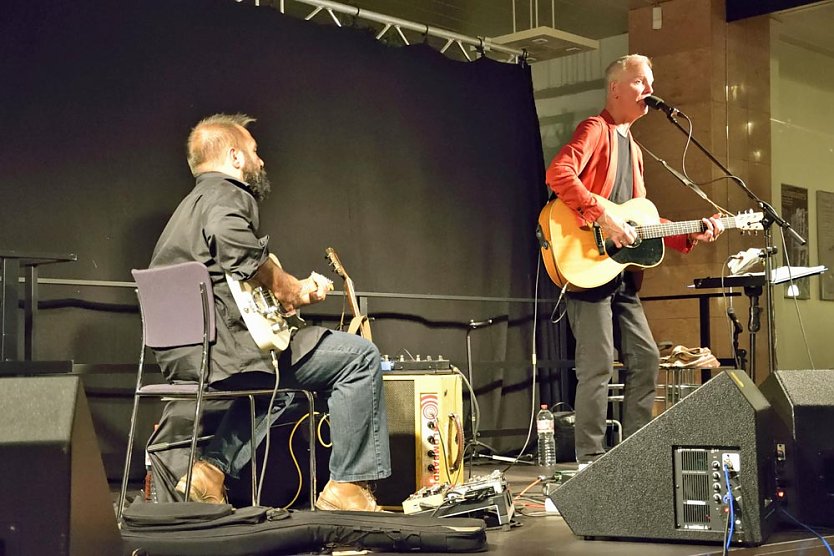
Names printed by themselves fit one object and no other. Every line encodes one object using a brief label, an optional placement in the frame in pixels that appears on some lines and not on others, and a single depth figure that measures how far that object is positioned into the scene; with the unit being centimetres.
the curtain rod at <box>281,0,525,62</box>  549
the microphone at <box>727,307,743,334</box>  548
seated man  321
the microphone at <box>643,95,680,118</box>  412
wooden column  641
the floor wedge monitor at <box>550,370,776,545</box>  236
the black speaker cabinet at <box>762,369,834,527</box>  272
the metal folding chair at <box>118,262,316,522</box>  309
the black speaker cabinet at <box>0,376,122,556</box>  160
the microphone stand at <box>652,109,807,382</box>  407
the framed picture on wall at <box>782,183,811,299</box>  697
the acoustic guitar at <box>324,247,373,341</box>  412
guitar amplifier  378
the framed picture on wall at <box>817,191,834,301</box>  714
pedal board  287
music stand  450
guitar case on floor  231
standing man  389
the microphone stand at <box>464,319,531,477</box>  561
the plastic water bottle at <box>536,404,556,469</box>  562
